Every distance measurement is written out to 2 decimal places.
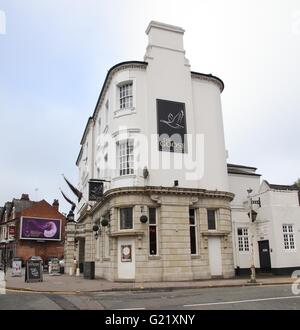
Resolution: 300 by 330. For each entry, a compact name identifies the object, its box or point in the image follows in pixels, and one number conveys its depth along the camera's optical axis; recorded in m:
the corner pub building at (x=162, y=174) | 22.23
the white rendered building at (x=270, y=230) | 26.56
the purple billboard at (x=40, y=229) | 58.59
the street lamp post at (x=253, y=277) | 20.00
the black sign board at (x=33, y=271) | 22.84
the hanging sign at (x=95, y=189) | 24.48
